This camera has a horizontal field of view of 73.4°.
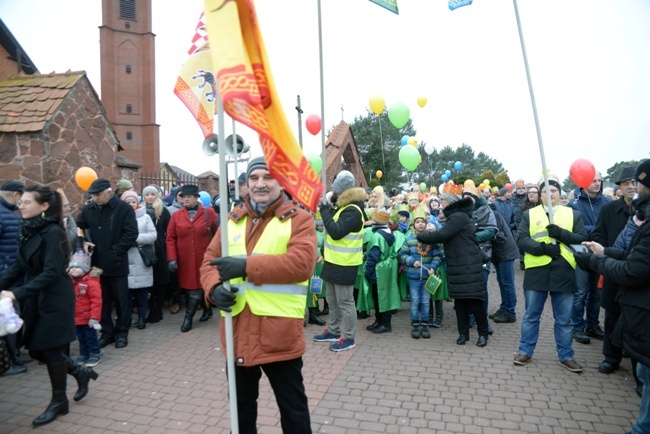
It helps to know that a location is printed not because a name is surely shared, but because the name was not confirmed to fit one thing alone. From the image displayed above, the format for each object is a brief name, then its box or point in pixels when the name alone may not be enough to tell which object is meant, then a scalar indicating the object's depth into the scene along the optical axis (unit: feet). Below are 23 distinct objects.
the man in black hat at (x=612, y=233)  15.42
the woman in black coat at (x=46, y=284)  12.08
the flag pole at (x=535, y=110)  14.26
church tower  133.49
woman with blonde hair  22.49
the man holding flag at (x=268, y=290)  7.89
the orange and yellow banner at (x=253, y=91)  6.47
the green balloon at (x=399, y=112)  40.75
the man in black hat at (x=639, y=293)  10.00
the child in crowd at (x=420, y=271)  20.06
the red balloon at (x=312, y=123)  44.19
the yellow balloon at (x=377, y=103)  45.37
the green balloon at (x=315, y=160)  35.19
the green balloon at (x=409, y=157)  43.63
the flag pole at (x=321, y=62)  19.33
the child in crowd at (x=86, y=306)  16.40
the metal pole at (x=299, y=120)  63.26
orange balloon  23.40
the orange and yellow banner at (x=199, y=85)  14.28
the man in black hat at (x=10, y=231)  16.17
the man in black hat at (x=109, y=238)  18.43
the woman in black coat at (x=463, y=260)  17.97
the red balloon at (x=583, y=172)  22.34
